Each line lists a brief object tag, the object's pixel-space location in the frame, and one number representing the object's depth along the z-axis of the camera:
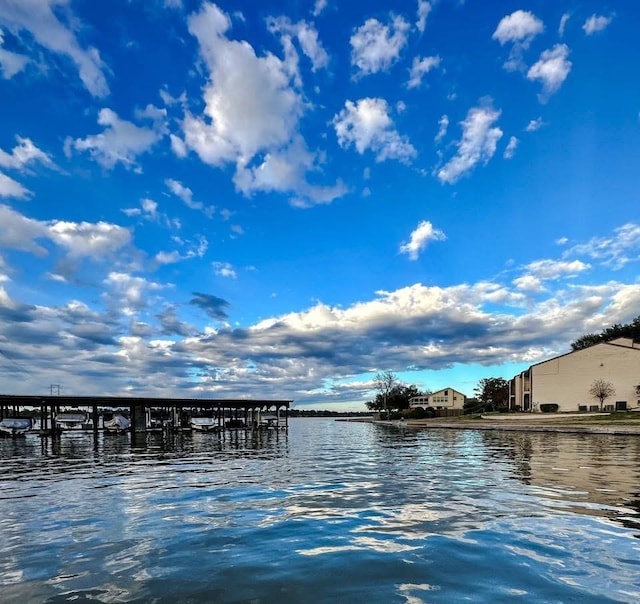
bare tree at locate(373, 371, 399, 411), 168.40
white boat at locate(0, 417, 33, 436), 64.94
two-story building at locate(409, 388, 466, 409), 135.88
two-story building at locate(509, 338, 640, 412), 80.75
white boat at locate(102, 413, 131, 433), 72.56
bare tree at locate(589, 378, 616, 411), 80.12
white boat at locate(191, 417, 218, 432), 75.12
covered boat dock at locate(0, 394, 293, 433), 66.38
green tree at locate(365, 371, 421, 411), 165.38
